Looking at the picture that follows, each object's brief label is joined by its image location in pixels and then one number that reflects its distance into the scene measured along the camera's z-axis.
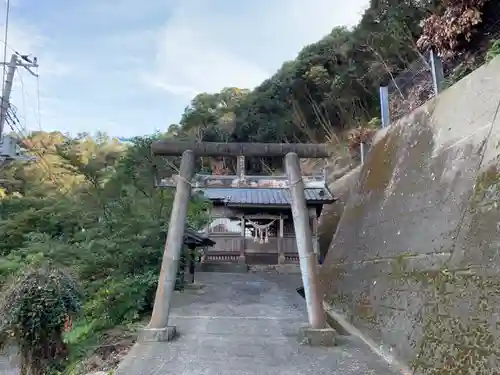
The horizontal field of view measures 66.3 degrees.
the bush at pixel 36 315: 4.21
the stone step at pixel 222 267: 17.15
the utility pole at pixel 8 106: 16.19
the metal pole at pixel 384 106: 8.59
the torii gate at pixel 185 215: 5.50
